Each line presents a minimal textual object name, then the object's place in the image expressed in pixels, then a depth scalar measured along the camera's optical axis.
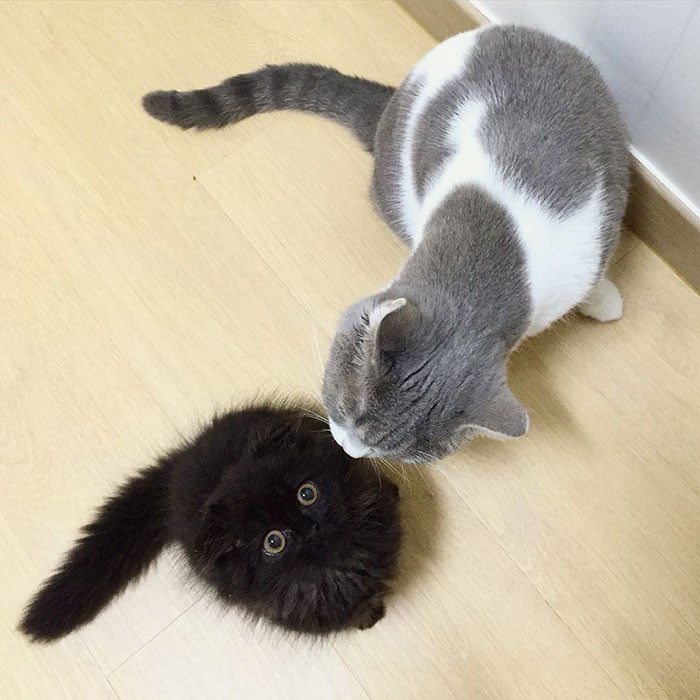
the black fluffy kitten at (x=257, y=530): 0.94
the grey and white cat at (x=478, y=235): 0.76
